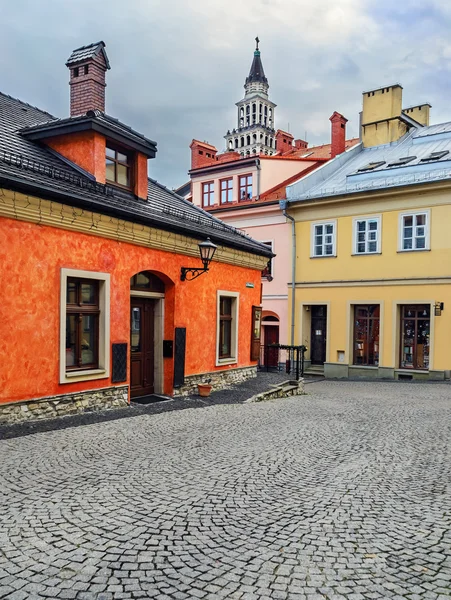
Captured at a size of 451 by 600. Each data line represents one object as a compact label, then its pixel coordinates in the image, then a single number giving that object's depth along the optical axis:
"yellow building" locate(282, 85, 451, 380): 20.38
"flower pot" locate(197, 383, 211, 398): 13.00
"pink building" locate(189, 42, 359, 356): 24.77
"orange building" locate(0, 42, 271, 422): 8.85
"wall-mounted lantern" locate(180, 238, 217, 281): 12.14
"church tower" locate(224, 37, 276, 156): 94.50
